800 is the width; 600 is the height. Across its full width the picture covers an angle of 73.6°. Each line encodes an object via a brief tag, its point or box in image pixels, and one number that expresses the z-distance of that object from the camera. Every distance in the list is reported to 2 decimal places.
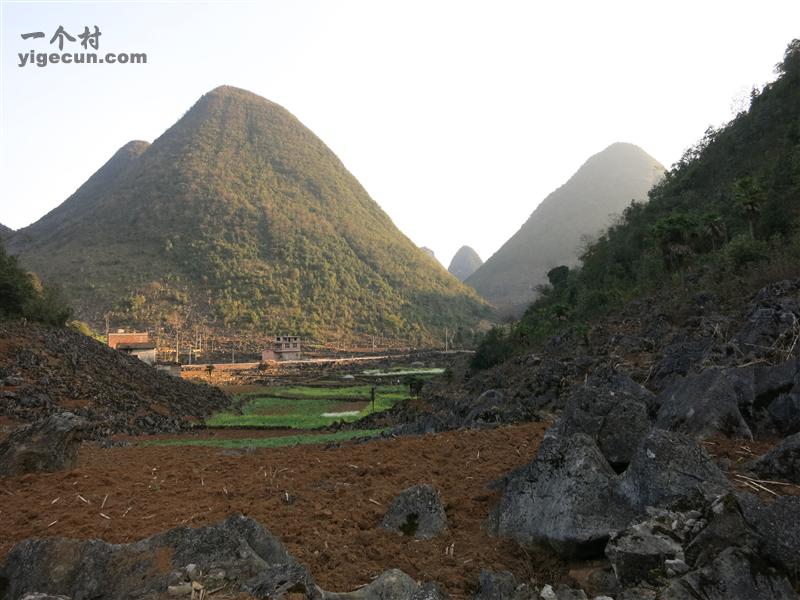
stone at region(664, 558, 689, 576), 3.61
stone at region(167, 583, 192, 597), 3.83
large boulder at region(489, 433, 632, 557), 4.69
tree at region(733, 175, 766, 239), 24.91
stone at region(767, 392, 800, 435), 6.25
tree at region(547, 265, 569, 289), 56.09
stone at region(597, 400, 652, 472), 6.15
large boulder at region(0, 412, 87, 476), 9.16
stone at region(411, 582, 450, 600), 3.80
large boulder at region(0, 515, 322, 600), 4.21
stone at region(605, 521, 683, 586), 3.67
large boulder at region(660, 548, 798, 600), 3.36
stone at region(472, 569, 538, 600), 3.98
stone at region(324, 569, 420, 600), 3.97
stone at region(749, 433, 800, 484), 4.80
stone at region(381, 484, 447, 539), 5.55
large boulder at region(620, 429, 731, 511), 4.52
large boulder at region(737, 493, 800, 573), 3.48
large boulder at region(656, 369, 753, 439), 6.25
